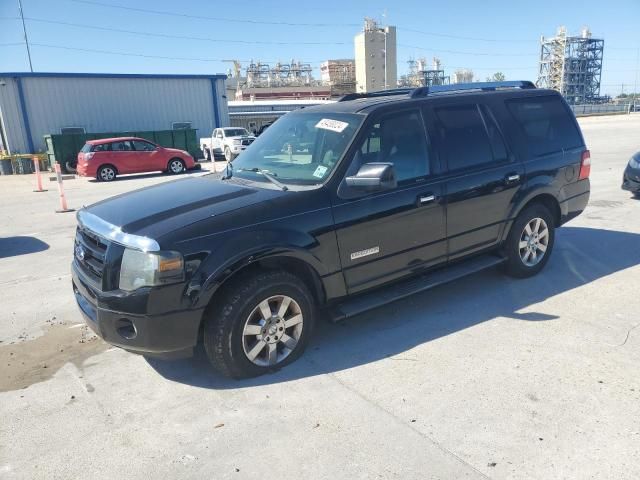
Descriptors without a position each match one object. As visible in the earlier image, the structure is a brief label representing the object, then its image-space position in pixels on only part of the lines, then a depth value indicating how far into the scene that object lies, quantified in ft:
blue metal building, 82.94
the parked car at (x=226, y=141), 82.84
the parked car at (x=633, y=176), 29.71
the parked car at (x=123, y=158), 58.81
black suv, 10.41
